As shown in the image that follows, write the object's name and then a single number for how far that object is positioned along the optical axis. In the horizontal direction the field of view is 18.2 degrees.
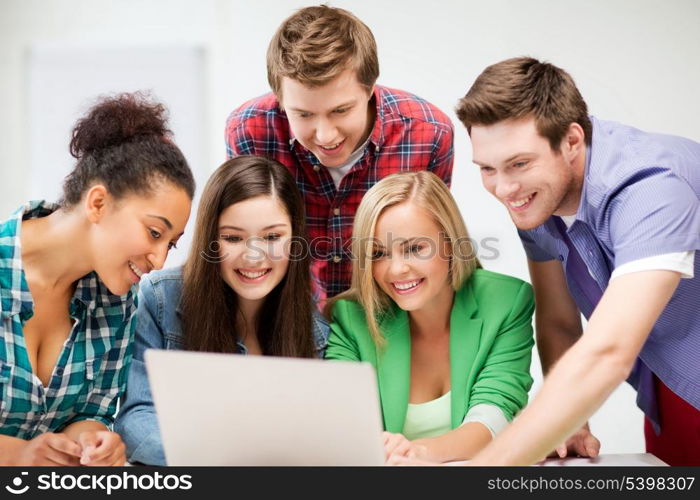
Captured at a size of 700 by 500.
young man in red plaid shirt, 3.34
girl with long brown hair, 3.24
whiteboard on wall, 4.72
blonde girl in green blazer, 3.21
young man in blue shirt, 2.90
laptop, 2.70
